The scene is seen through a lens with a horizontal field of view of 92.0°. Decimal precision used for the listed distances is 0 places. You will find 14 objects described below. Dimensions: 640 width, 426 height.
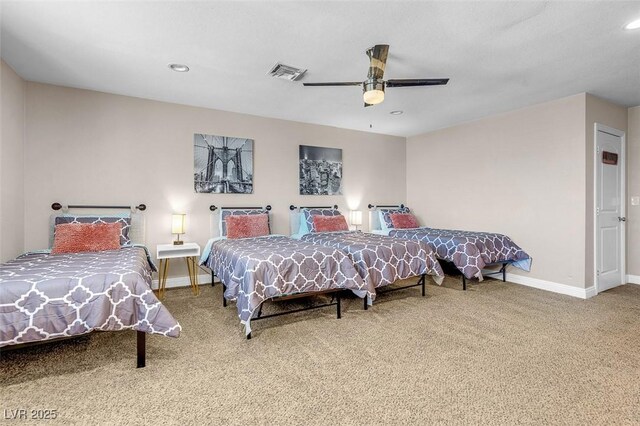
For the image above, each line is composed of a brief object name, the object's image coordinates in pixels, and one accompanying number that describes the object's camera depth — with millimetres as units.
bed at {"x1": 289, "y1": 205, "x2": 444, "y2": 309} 3410
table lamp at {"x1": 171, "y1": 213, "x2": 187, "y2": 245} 4113
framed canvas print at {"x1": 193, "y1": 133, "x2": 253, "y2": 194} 4539
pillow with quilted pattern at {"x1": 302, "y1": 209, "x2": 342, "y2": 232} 4911
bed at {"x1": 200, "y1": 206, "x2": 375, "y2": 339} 2682
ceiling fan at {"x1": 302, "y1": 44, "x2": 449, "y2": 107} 2727
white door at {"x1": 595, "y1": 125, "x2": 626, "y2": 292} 4117
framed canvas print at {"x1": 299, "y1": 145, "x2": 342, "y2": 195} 5371
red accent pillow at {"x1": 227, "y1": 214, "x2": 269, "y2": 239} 4273
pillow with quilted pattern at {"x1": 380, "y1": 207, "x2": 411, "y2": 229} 5723
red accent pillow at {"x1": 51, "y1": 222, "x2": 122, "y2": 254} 3275
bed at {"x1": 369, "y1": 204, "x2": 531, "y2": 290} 4066
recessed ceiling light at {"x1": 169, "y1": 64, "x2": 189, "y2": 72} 3184
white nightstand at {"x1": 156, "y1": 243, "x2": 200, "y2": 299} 3857
